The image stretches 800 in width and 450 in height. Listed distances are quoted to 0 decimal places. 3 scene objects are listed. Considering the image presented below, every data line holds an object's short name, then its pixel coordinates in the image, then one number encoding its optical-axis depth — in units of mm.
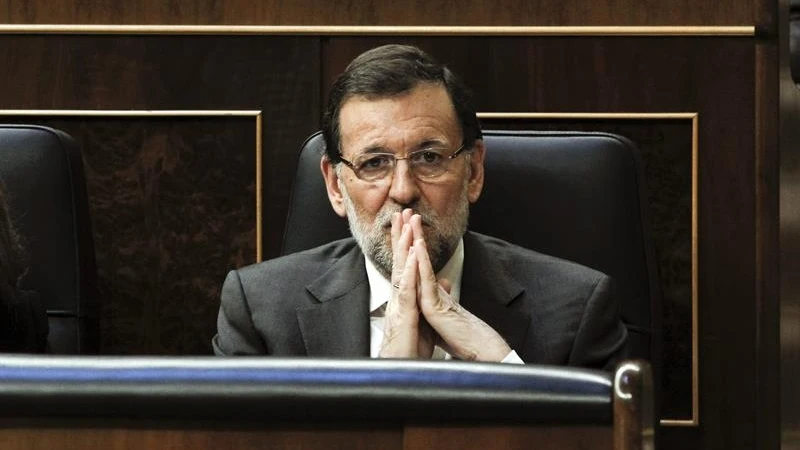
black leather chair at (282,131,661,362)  7558
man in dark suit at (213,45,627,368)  7550
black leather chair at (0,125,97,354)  7659
